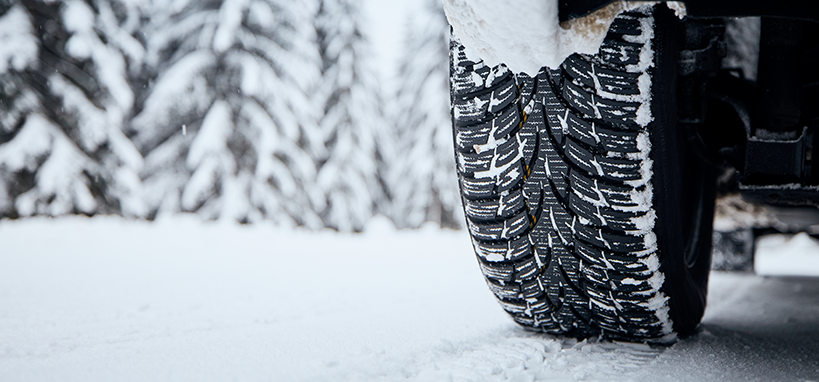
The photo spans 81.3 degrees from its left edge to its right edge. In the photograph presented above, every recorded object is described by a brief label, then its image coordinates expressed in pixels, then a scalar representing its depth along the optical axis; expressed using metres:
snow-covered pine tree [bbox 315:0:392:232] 13.90
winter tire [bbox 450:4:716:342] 1.07
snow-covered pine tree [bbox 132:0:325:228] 10.70
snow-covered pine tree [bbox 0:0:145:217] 8.76
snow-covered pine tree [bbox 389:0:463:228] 14.38
